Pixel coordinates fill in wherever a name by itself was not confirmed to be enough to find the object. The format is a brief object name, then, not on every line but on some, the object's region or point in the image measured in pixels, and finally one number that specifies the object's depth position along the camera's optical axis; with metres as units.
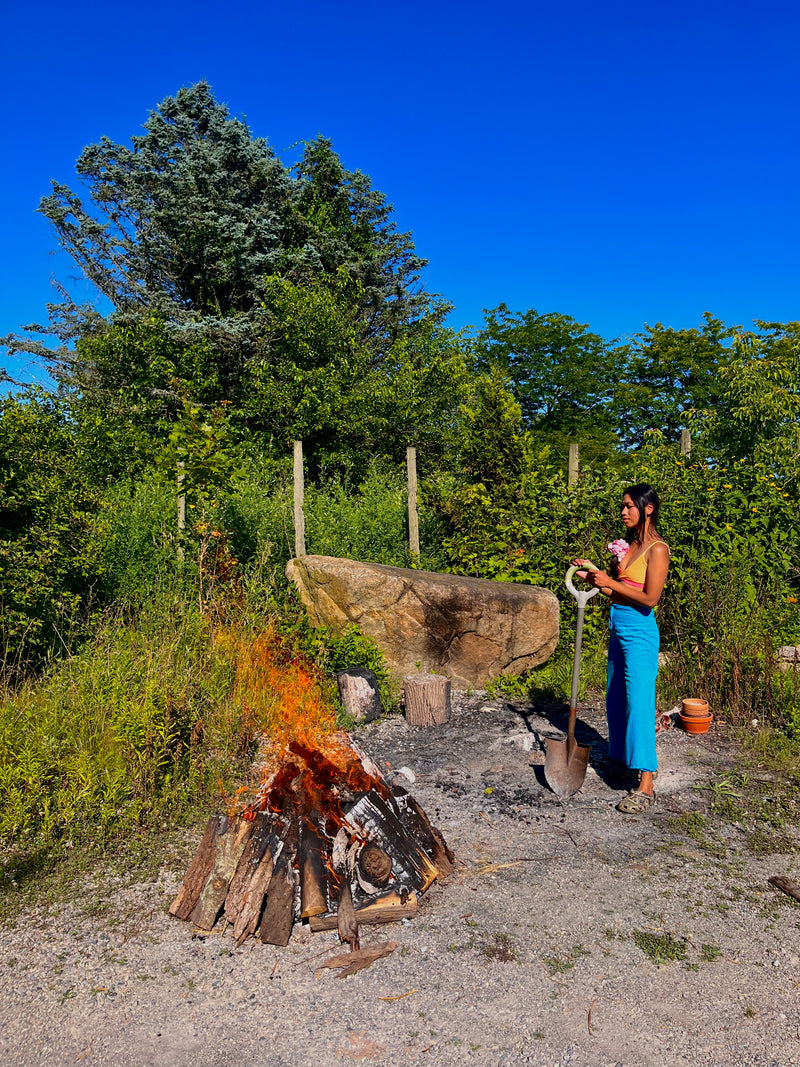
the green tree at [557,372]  28.30
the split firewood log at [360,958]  2.92
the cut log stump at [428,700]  5.89
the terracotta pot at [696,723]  5.57
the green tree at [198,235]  17.48
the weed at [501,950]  2.98
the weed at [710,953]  2.97
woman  4.36
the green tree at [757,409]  8.85
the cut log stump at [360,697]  5.95
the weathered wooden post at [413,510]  8.42
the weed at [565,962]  2.90
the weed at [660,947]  2.98
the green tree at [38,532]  4.91
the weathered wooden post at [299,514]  7.93
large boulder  6.69
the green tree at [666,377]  27.41
